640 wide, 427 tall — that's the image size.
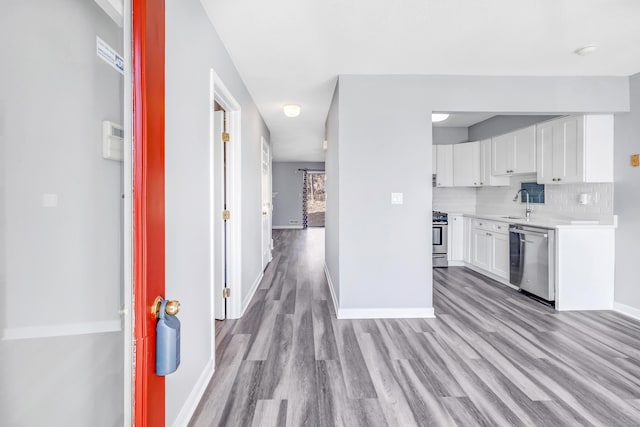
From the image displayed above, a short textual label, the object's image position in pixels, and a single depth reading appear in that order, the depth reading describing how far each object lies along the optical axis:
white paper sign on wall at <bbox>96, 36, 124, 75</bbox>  0.79
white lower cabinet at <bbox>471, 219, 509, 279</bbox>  4.18
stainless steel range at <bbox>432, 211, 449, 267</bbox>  5.16
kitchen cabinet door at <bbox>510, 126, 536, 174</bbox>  4.07
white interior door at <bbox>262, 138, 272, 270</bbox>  5.13
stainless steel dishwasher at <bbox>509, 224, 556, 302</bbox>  3.42
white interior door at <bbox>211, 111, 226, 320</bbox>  3.00
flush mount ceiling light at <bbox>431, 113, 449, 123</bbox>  4.34
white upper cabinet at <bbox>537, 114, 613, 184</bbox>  3.36
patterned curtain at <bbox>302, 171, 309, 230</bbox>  11.22
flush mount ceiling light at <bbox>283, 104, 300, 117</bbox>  4.13
